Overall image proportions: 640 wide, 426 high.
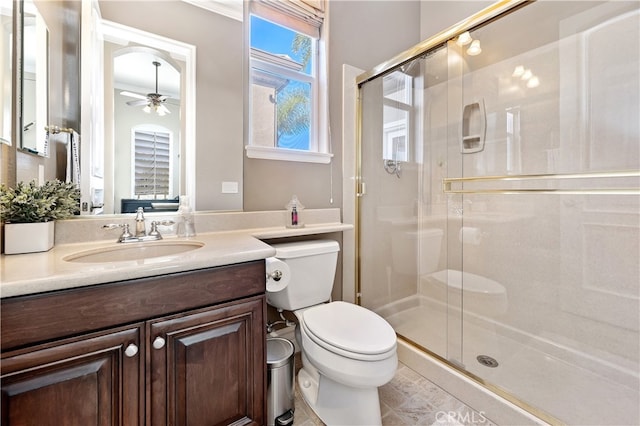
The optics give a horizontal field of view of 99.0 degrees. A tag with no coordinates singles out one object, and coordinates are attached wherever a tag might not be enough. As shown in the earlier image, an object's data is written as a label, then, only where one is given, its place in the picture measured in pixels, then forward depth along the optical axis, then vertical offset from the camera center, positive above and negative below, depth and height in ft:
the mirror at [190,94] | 4.06 +1.95
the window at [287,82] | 5.44 +2.81
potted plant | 2.94 -0.01
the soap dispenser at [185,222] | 4.33 -0.16
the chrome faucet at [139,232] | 3.87 -0.29
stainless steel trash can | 4.00 -2.64
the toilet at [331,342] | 3.53 -1.75
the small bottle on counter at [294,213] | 5.43 -0.02
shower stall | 4.60 +0.21
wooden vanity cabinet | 2.15 -1.32
